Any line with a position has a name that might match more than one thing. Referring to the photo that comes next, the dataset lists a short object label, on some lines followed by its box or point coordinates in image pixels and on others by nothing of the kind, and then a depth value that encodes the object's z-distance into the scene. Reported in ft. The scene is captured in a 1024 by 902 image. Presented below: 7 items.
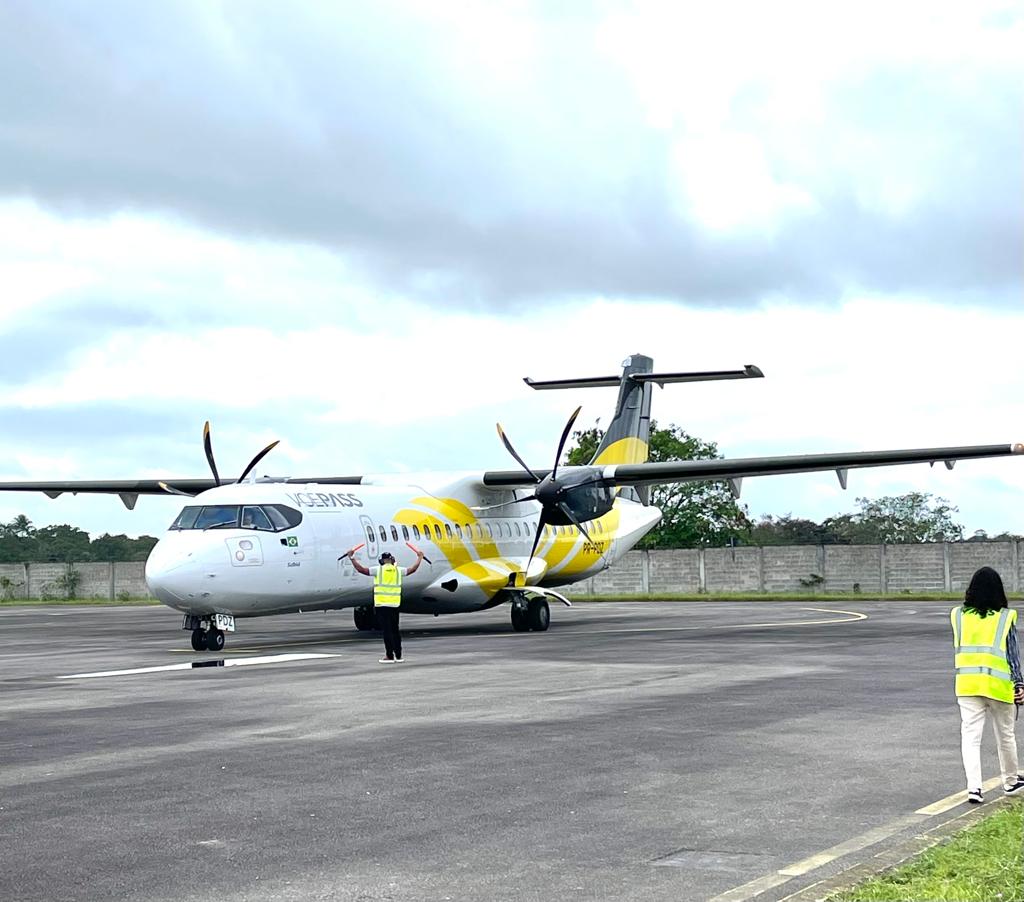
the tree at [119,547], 299.79
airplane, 77.87
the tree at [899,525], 281.54
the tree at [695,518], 254.47
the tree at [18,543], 311.47
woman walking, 29.09
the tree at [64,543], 301.22
